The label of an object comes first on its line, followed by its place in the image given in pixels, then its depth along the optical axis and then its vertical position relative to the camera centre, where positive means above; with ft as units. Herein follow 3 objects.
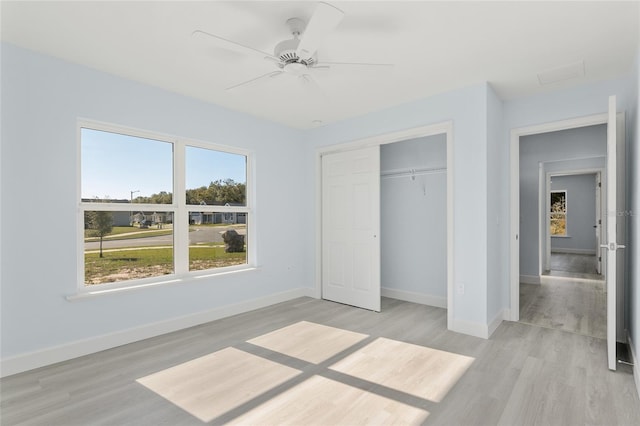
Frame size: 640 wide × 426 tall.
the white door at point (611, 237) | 8.31 -0.67
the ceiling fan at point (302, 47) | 5.95 +3.63
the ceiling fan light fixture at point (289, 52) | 7.38 +3.76
